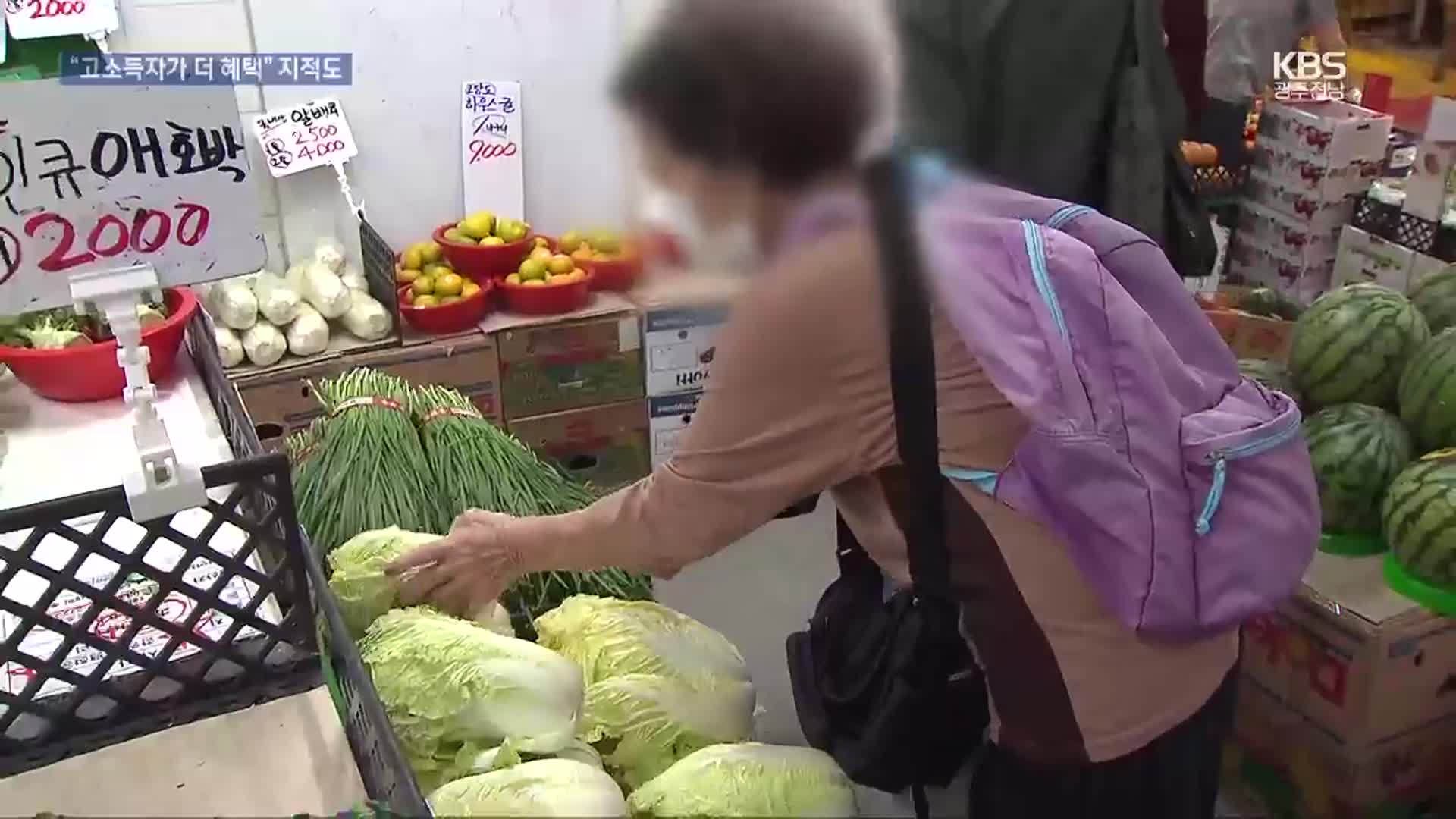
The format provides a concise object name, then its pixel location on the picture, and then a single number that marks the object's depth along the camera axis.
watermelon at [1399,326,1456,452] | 1.70
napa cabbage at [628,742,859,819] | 0.81
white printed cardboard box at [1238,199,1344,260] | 2.63
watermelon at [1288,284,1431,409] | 1.80
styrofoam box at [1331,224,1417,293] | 2.38
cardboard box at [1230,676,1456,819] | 1.70
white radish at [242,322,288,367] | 2.30
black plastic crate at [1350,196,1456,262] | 2.28
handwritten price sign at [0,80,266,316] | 0.74
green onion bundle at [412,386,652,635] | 1.17
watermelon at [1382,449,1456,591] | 1.57
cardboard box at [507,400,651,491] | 1.19
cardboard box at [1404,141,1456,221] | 2.21
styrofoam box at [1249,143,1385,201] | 2.59
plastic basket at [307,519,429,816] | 0.65
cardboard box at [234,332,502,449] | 2.29
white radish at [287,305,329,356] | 2.30
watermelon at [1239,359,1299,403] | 1.87
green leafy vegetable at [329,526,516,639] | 1.01
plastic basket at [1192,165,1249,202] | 2.79
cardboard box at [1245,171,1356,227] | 2.61
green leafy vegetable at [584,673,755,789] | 0.91
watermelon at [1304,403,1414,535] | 1.70
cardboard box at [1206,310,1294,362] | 2.23
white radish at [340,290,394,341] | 2.30
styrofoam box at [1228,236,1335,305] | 2.64
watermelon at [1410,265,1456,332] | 1.94
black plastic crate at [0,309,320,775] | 0.76
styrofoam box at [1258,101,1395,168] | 2.56
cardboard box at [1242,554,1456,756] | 1.60
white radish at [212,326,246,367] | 2.29
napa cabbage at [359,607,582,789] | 0.86
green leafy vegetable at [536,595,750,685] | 0.96
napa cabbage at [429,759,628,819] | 0.74
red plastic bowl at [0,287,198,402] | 1.33
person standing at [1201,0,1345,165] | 2.37
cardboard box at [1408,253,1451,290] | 2.26
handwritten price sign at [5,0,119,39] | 1.07
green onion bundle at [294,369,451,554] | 1.18
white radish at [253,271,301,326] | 2.29
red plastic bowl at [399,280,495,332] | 2.23
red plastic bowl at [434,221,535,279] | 1.26
